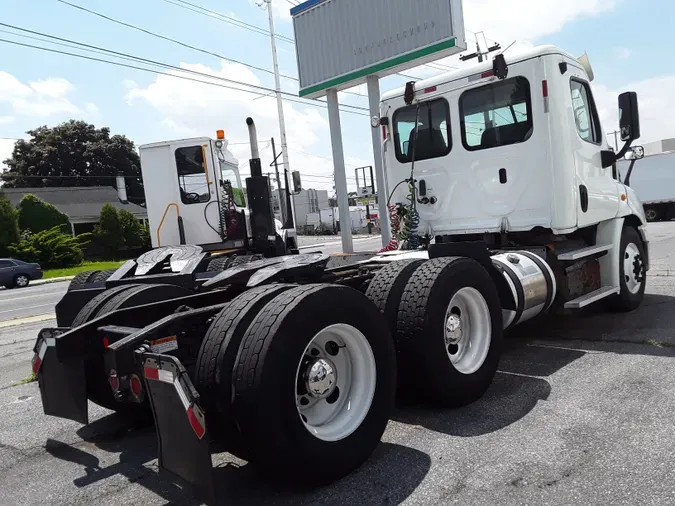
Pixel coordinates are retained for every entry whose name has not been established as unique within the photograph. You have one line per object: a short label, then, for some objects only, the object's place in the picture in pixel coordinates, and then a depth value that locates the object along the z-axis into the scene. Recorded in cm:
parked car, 2280
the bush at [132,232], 3588
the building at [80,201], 4172
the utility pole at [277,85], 3150
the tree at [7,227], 2944
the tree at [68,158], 5538
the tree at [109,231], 3519
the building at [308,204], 6875
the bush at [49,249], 2967
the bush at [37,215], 3338
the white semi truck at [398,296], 283
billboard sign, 1265
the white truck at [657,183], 3225
